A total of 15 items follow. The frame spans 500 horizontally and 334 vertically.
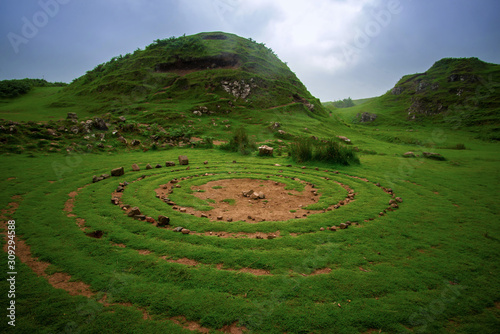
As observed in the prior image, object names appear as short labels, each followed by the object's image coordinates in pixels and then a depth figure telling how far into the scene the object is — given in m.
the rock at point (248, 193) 10.36
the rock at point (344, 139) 30.68
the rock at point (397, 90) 69.69
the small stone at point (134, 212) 7.42
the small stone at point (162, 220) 6.93
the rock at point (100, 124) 22.28
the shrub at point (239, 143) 22.17
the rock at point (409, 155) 20.79
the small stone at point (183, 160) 16.06
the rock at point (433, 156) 19.21
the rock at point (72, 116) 25.23
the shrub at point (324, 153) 16.66
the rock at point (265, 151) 20.66
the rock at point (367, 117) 56.50
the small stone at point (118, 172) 12.30
